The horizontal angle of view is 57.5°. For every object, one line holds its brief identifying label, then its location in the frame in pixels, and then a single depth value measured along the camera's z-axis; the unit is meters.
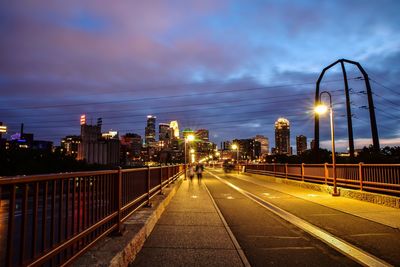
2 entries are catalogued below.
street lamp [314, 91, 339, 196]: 18.90
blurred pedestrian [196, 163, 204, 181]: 35.70
